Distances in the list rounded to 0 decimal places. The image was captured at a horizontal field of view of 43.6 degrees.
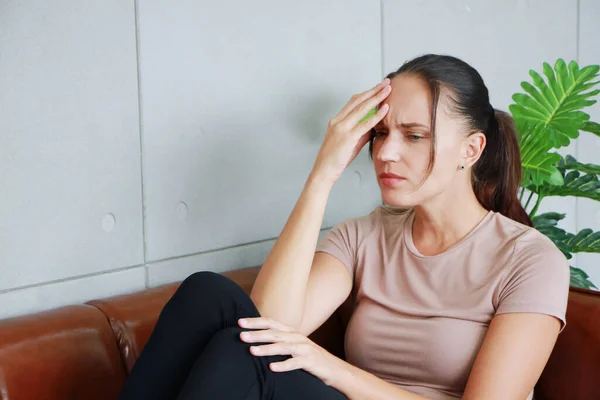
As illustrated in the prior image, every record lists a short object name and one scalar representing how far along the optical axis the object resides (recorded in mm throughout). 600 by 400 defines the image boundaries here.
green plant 2248
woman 1557
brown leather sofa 1603
